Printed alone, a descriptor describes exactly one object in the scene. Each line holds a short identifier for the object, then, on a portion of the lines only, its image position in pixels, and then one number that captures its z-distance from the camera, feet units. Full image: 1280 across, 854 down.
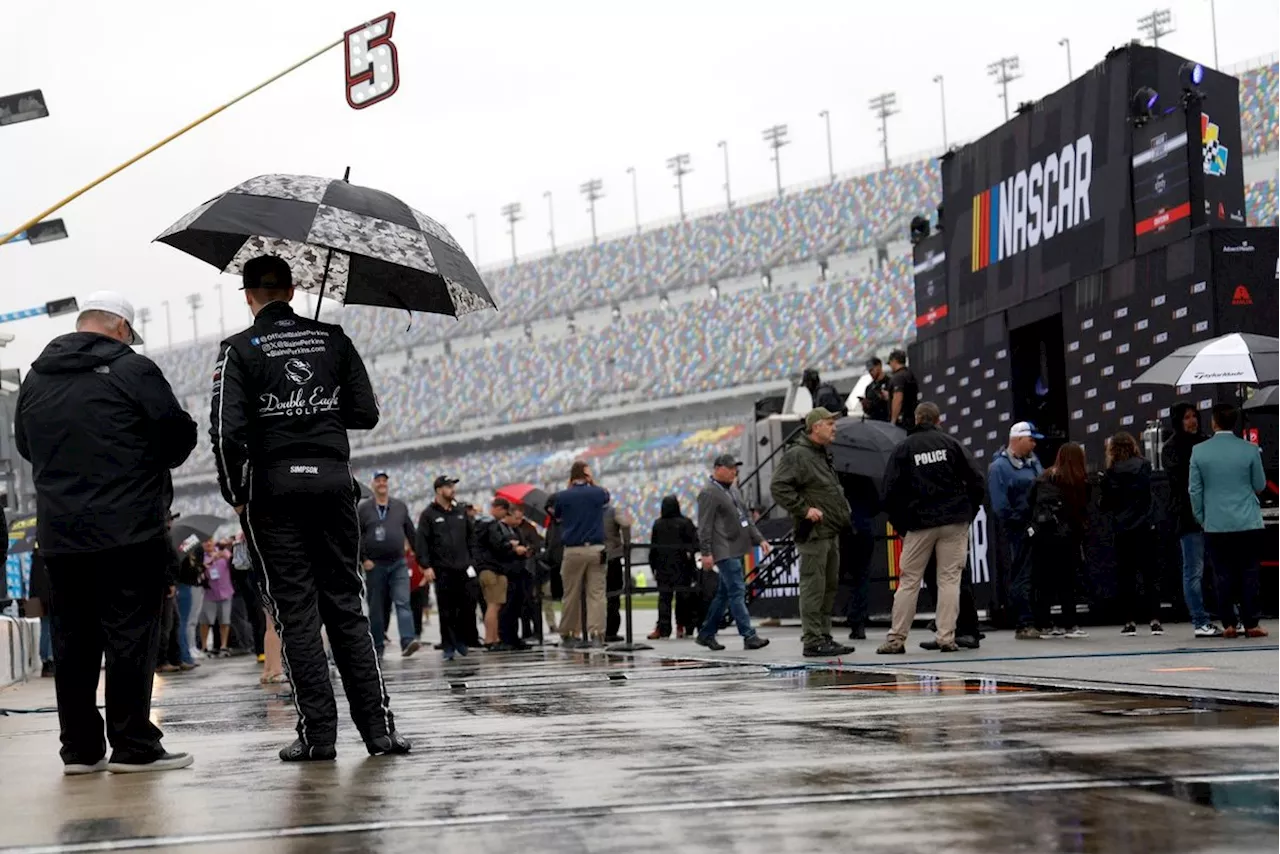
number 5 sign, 57.47
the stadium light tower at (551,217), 308.40
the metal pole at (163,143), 53.26
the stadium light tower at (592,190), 307.07
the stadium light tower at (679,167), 298.56
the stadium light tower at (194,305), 364.99
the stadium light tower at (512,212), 320.70
